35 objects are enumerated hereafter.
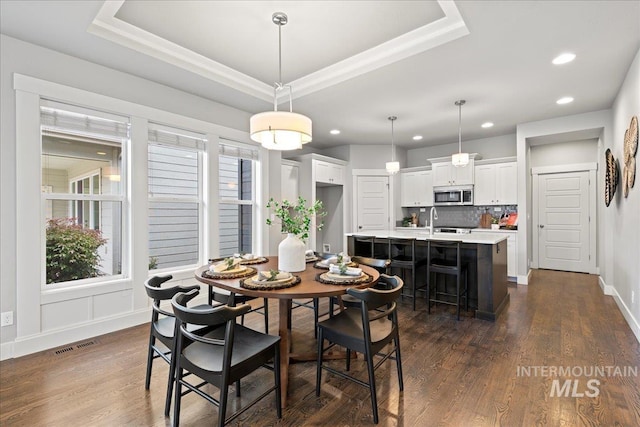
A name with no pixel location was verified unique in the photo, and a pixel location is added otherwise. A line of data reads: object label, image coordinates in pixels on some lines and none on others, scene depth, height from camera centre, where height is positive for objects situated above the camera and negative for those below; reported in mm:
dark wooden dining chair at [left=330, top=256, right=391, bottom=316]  2627 -533
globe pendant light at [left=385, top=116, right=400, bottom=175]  5055 +761
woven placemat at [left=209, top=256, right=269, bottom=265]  2872 -466
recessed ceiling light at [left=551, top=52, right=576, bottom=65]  2955 +1515
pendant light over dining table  2312 +654
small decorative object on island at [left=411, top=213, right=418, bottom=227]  6991 -192
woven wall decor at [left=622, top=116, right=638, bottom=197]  2959 +576
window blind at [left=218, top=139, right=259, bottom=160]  4305 +917
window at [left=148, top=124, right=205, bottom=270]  3661 +203
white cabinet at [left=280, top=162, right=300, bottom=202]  5664 +599
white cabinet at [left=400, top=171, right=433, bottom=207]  6738 +523
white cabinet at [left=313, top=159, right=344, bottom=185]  5906 +807
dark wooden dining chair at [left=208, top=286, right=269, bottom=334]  2725 -787
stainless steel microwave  6164 +331
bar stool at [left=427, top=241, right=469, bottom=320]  3600 -690
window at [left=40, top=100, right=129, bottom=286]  2938 +223
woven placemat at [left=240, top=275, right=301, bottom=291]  1947 -474
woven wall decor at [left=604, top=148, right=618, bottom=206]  3912 +443
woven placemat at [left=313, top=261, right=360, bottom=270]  2614 -466
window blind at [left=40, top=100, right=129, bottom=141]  2879 +929
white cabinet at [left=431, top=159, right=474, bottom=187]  6123 +775
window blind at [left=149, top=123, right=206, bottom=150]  3598 +947
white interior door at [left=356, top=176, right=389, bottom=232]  6684 +196
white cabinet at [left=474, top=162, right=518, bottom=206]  5641 +518
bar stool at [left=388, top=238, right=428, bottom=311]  3967 -637
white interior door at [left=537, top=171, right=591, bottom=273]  5926 -207
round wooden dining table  1872 -496
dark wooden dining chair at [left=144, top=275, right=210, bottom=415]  1924 -788
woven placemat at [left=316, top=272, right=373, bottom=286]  2059 -474
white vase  2443 -335
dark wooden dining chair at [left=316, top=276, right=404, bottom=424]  1836 -787
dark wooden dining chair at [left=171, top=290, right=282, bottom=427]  1538 -796
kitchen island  3539 -683
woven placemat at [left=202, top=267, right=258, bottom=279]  2238 -465
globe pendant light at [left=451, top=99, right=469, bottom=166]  4490 +789
